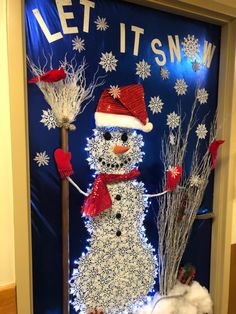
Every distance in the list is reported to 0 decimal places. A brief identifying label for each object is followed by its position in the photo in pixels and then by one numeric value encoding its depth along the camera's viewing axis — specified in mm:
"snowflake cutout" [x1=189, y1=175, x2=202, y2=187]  1733
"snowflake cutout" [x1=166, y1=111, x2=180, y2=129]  1676
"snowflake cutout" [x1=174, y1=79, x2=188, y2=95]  1680
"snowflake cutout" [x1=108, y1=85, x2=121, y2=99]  1464
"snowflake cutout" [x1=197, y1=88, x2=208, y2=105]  1759
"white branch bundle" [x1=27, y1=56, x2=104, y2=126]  1307
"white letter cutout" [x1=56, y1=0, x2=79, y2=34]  1318
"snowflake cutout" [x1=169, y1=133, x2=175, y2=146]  1678
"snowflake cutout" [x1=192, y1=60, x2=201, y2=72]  1723
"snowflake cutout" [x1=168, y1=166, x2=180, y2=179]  1622
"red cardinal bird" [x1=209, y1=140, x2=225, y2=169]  1753
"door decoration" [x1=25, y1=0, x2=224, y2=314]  1350
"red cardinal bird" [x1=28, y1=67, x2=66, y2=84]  1266
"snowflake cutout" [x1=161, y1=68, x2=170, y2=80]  1620
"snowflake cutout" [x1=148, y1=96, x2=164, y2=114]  1612
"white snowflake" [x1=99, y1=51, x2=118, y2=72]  1457
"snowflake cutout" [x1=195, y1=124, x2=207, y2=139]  1778
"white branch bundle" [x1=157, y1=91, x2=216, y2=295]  1649
